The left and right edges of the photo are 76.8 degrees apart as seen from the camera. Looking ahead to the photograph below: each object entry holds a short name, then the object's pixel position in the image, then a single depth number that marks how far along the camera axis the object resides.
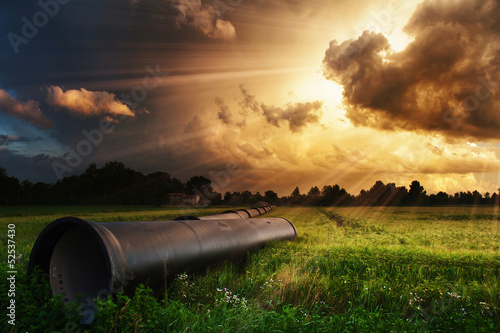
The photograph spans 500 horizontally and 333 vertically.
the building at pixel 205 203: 86.12
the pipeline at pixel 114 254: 3.99
